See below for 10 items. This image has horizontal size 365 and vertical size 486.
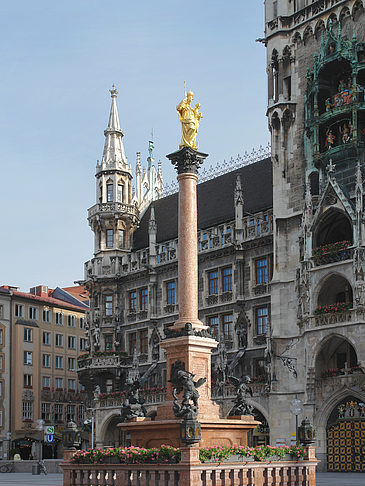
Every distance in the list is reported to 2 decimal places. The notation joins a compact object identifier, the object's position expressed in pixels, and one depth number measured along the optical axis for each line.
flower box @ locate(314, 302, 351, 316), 43.38
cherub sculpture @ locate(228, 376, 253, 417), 28.64
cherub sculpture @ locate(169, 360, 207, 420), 23.33
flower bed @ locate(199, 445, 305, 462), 22.89
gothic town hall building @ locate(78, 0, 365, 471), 44.06
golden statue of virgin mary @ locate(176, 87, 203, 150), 30.42
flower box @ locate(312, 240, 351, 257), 44.12
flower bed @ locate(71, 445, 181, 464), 22.97
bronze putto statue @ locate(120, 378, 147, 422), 28.39
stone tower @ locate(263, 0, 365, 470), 44.03
